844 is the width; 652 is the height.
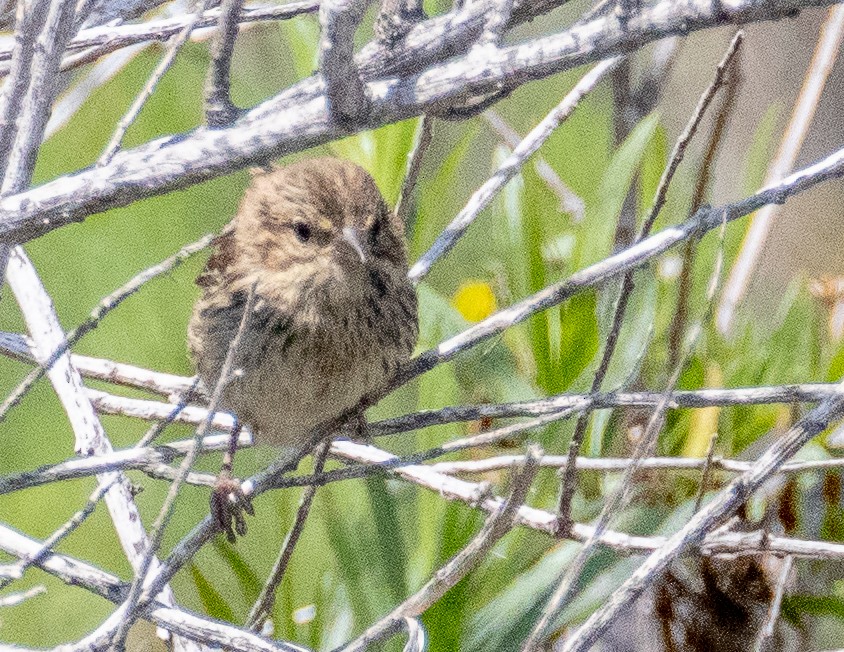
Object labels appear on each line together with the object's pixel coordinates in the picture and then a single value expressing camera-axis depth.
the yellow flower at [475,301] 7.73
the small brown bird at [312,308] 5.57
